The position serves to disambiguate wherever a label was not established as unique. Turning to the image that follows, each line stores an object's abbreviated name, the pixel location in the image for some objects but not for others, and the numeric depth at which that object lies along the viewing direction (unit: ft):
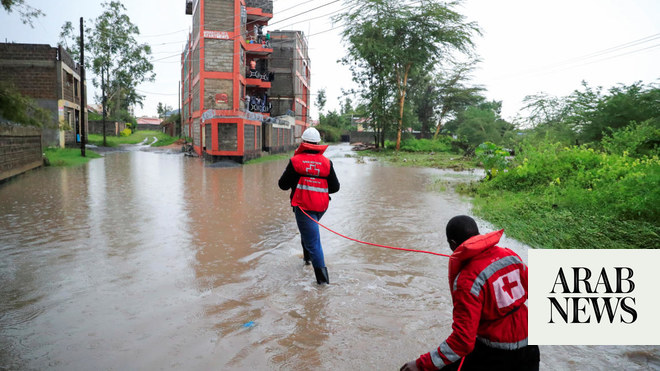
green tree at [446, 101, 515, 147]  111.86
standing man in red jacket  17.29
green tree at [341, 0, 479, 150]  115.65
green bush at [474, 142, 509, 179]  45.64
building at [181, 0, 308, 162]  85.81
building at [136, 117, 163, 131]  247.50
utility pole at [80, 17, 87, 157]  81.07
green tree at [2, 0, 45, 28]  22.73
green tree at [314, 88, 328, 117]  263.04
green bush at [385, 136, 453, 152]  133.69
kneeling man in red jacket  7.20
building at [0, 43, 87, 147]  89.51
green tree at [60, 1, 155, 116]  161.48
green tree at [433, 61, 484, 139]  166.61
